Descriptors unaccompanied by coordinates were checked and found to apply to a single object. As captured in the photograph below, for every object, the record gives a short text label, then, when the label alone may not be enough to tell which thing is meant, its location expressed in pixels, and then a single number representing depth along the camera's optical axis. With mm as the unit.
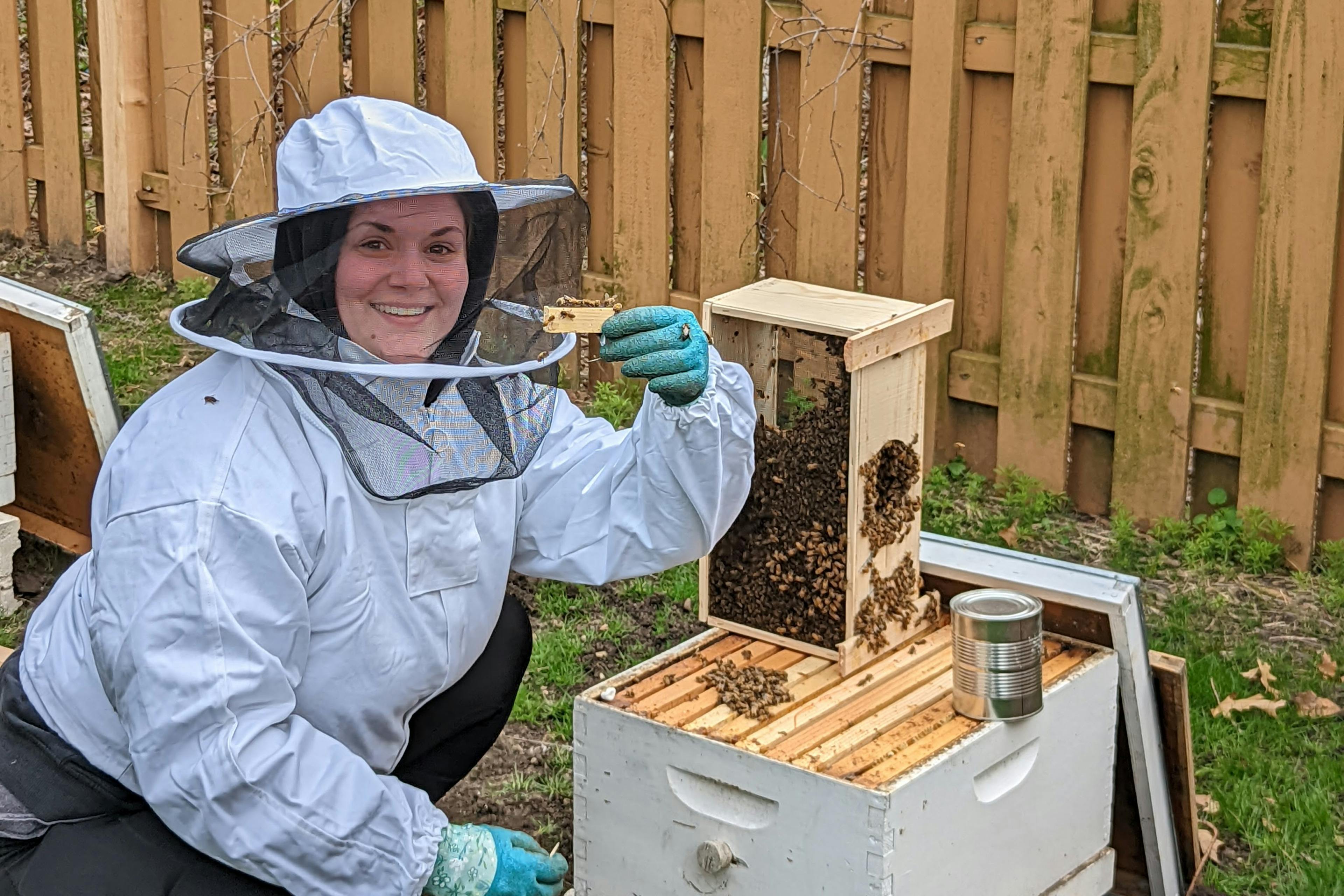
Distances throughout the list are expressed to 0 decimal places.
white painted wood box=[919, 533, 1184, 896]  2967
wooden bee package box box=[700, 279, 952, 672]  2885
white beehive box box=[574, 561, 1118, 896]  2557
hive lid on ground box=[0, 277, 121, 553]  4188
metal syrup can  2676
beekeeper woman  2285
